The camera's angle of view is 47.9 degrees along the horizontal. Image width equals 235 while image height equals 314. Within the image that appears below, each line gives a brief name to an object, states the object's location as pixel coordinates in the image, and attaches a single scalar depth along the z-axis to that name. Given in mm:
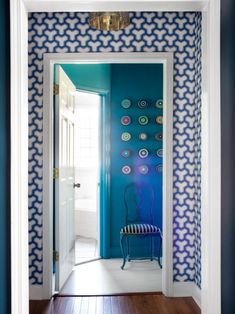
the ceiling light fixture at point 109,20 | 2304
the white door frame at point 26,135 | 1400
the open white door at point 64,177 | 2651
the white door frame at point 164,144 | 2511
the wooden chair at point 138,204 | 3647
